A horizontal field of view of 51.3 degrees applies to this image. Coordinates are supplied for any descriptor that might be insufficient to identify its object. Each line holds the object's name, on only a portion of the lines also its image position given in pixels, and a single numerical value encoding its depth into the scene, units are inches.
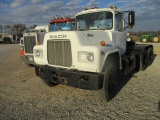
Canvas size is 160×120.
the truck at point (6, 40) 1807.3
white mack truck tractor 153.5
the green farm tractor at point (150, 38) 1349.7
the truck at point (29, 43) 313.0
